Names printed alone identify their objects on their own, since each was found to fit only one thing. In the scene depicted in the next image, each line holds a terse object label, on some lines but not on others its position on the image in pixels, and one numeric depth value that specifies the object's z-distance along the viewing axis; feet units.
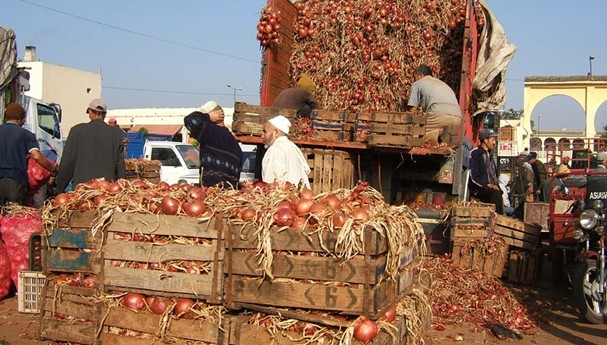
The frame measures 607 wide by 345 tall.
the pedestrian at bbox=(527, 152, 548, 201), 56.59
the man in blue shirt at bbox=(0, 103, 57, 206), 25.95
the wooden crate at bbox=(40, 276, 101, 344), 15.29
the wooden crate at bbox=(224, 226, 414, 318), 12.53
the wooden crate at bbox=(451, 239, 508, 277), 27.61
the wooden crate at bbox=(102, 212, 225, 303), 13.69
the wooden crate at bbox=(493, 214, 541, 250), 30.40
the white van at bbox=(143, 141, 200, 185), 61.46
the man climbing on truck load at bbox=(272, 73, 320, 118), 30.19
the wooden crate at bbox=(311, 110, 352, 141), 27.71
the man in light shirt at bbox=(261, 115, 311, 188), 19.22
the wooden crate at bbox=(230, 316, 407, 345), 12.94
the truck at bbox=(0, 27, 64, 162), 48.85
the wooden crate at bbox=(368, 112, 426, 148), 26.00
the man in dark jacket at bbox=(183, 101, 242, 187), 22.40
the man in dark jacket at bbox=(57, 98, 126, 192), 22.91
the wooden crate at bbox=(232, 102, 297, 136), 28.22
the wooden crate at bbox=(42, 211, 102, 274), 15.69
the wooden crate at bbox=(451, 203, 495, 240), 27.73
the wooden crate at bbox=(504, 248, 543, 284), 31.30
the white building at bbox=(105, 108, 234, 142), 147.74
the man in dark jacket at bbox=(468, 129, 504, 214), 32.68
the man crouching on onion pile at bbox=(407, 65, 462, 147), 28.35
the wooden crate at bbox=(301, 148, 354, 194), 27.58
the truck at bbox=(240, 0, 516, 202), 34.24
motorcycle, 24.13
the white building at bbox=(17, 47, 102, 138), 144.66
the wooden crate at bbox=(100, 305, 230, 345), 13.65
